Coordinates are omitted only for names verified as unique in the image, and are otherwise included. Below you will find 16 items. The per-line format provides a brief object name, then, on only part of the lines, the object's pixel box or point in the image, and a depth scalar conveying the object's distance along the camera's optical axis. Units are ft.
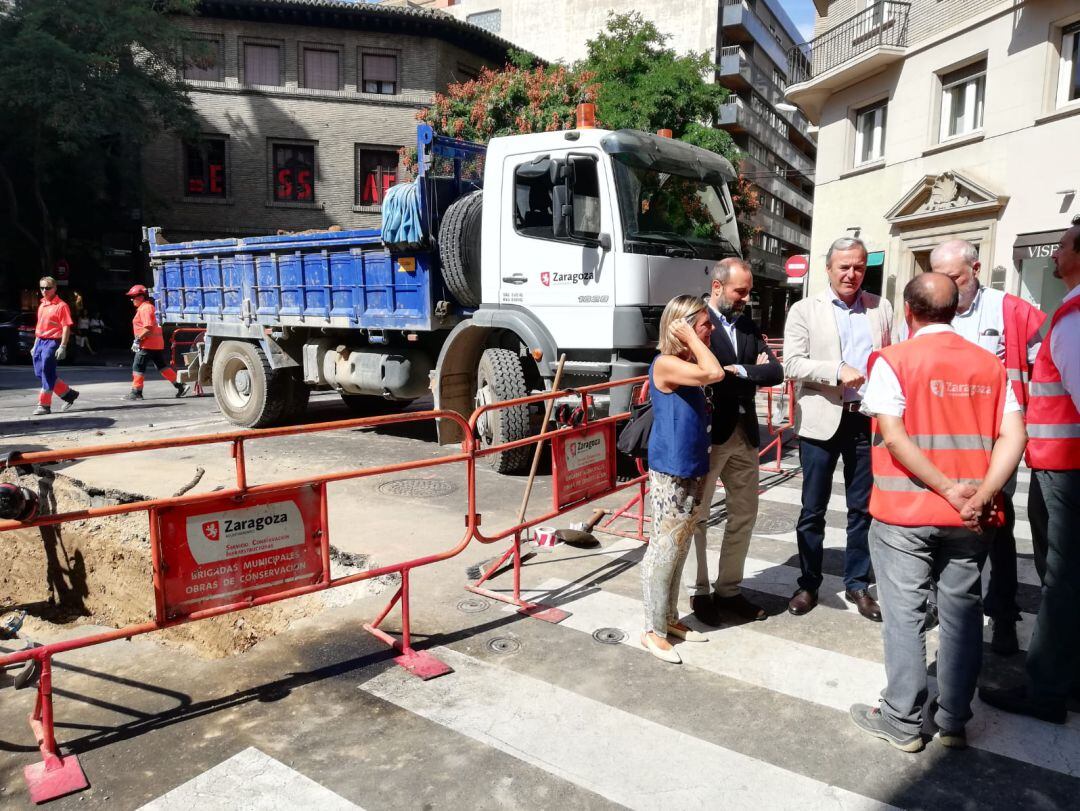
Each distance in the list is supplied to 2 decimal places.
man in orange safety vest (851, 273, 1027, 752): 9.55
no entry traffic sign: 67.62
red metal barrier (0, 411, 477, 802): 10.05
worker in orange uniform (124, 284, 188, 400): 43.96
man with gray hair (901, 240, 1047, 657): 12.82
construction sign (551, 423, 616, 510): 16.51
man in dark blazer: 13.74
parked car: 72.64
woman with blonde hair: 12.42
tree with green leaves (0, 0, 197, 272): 73.36
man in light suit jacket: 14.30
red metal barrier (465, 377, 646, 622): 15.02
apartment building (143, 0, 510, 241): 91.04
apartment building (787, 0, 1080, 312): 46.57
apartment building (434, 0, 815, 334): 125.39
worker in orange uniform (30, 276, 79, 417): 37.32
